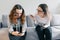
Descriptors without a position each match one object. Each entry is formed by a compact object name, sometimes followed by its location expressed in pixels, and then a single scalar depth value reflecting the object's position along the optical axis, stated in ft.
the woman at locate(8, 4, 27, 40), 7.45
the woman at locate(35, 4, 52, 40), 7.86
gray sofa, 8.02
